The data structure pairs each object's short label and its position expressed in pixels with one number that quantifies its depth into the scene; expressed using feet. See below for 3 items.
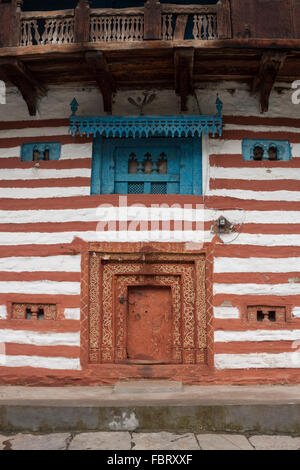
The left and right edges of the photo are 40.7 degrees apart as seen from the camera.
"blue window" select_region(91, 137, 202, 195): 20.77
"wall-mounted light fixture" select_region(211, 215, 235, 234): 19.99
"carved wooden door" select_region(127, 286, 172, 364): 20.13
